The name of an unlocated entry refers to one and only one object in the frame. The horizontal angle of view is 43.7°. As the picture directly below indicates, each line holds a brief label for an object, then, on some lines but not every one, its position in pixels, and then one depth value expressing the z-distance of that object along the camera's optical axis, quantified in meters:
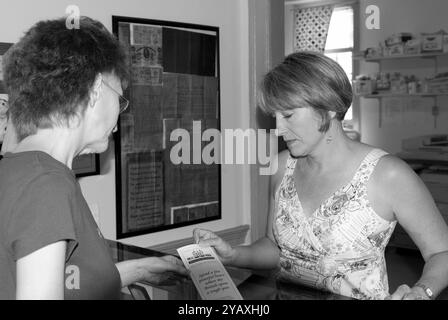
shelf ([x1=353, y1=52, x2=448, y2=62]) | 5.22
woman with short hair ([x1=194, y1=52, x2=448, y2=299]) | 1.59
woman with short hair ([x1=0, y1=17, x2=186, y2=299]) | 0.89
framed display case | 2.29
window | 6.32
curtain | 6.57
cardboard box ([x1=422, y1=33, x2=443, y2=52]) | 5.15
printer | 4.95
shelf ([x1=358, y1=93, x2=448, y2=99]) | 5.32
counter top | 1.32
